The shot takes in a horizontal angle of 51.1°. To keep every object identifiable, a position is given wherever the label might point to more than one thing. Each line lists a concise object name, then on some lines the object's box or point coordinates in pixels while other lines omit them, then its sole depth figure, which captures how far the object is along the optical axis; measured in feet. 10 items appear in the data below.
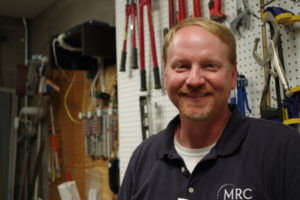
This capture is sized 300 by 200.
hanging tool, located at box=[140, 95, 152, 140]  5.58
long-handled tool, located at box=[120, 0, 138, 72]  5.83
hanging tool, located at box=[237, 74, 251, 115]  4.06
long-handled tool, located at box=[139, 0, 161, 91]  5.34
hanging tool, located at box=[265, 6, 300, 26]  3.42
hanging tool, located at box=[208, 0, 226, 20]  4.40
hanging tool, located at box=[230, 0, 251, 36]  4.11
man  2.71
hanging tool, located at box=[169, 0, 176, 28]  5.10
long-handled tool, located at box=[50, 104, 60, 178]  9.84
